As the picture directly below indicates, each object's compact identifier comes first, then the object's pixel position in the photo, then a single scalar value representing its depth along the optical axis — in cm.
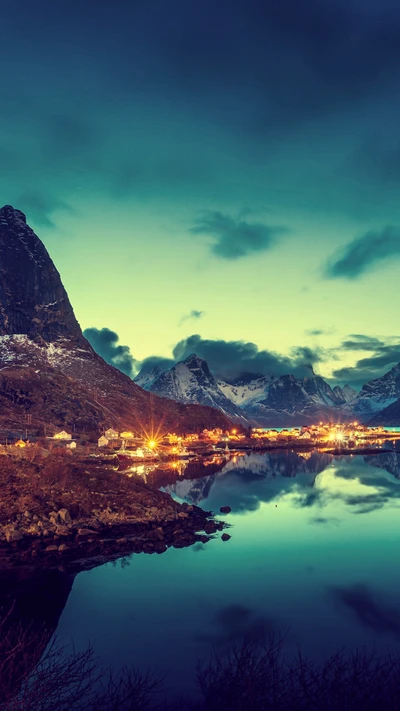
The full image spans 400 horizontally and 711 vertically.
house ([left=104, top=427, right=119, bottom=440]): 16285
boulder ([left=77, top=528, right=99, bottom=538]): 4624
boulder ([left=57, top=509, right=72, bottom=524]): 4826
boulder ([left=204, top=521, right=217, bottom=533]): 5381
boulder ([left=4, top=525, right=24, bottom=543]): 4403
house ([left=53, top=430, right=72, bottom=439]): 13942
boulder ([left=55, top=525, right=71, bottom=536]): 4612
